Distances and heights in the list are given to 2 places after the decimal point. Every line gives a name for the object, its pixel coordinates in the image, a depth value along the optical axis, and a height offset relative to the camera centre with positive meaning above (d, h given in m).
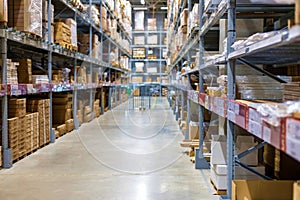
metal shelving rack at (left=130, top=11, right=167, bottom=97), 18.48 +1.99
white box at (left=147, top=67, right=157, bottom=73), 18.25 +1.02
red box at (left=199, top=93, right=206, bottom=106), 3.55 -0.09
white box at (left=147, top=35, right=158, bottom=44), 18.89 +2.71
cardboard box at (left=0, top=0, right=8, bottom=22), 3.81 +0.85
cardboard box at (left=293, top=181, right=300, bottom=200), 1.59 -0.47
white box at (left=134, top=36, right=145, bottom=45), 19.25 +2.73
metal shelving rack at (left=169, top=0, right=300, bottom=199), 1.53 +0.22
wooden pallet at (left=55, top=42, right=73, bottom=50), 6.00 +0.79
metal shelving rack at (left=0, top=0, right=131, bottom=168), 3.90 +0.64
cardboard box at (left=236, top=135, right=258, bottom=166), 2.94 -0.50
